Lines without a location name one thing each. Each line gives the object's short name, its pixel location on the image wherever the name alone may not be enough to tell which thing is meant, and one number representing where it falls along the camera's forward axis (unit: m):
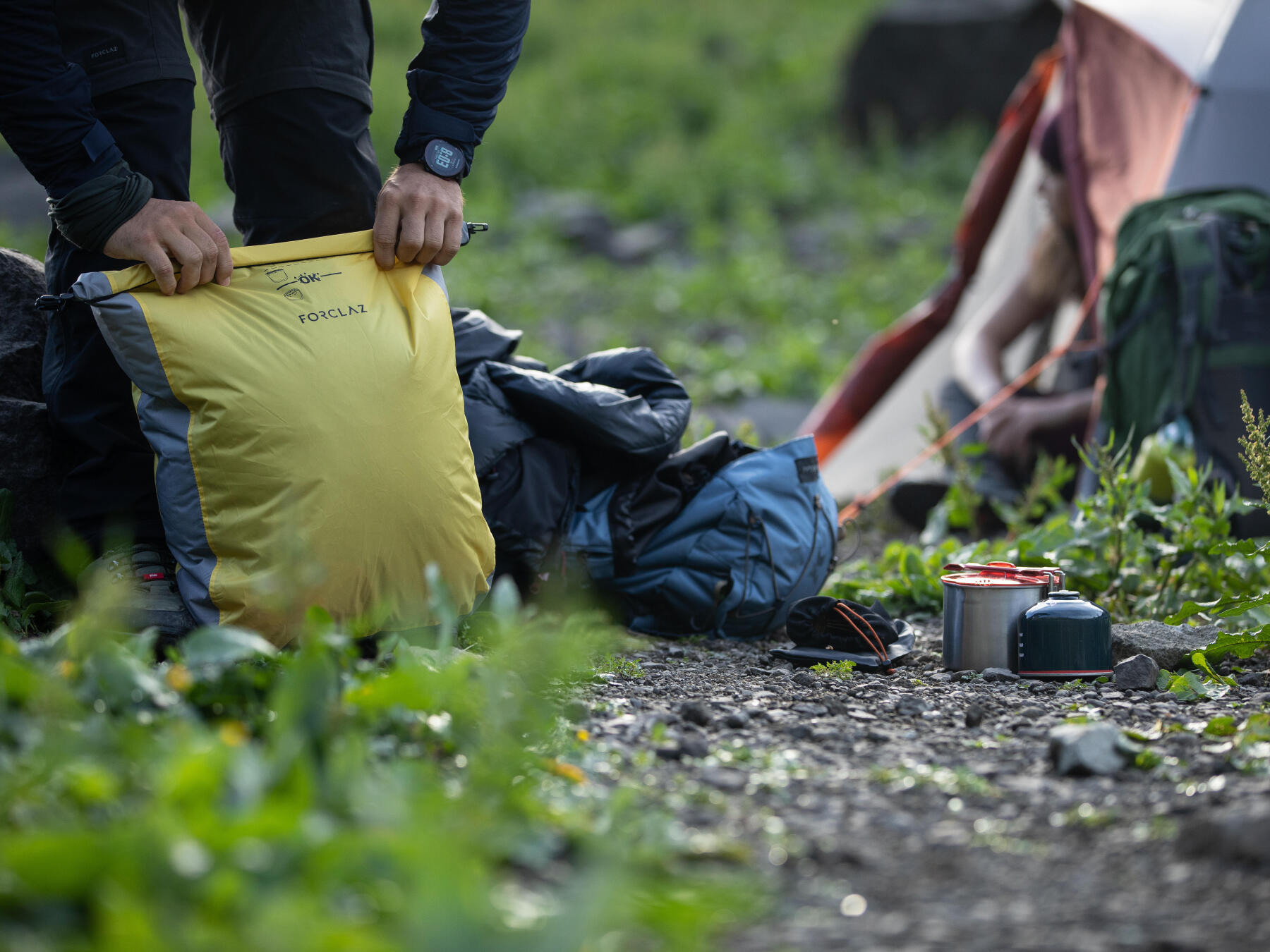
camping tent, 7.97
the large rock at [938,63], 22.34
